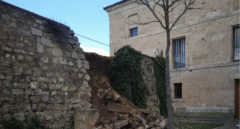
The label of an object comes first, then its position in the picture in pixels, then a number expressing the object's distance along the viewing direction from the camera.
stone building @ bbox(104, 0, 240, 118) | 13.10
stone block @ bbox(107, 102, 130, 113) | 7.27
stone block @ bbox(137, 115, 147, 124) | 7.38
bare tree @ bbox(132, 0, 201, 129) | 6.45
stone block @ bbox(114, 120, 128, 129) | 6.48
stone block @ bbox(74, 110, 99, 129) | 5.89
